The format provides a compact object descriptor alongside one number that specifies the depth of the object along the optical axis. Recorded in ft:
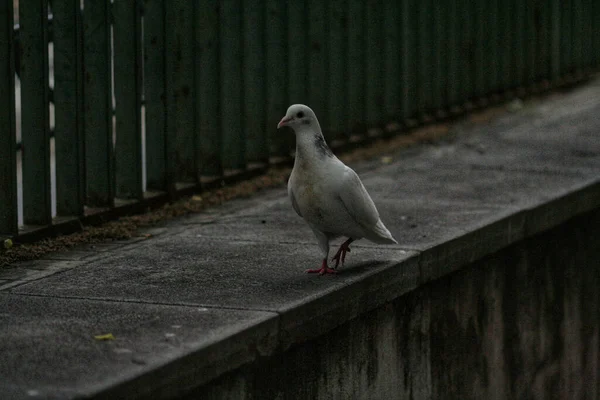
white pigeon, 30.01
